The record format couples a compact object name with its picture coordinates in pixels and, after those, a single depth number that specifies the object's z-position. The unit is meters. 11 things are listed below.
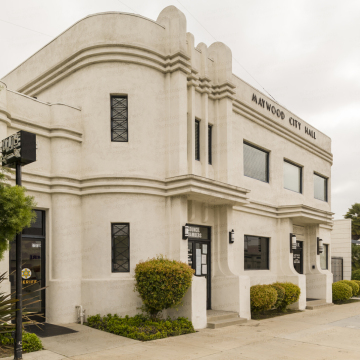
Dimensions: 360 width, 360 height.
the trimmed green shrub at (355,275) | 24.78
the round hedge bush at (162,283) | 10.73
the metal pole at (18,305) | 7.43
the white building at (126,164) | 11.70
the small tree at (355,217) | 37.31
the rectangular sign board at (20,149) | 7.68
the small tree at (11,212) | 6.89
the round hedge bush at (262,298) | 14.12
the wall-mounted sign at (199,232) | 13.61
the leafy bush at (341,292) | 19.48
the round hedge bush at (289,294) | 15.53
